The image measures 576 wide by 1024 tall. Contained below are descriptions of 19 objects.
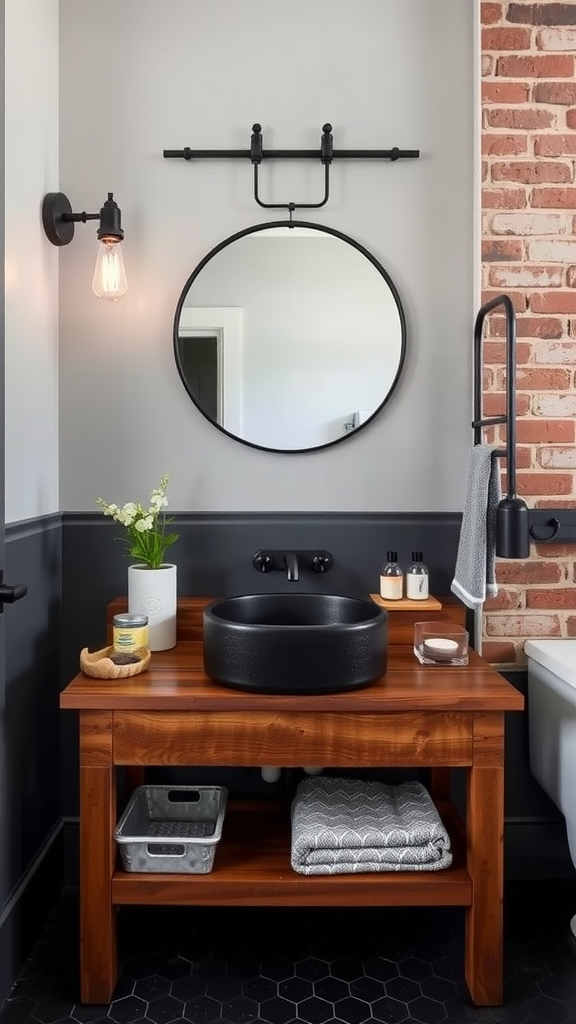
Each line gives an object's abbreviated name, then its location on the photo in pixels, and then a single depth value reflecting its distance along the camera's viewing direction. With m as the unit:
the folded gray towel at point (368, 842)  1.64
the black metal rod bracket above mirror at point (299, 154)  2.05
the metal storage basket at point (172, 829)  1.65
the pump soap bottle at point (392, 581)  2.01
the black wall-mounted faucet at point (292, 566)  1.87
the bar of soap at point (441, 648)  1.82
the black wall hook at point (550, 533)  2.07
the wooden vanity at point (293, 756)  1.60
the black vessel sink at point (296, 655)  1.59
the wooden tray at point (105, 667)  1.69
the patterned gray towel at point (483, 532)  1.85
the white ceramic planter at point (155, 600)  1.92
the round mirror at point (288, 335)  2.10
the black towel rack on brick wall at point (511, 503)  1.73
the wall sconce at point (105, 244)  1.90
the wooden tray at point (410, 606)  1.97
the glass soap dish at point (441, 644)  1.83
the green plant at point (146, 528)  1.93
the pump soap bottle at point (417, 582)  2.02
